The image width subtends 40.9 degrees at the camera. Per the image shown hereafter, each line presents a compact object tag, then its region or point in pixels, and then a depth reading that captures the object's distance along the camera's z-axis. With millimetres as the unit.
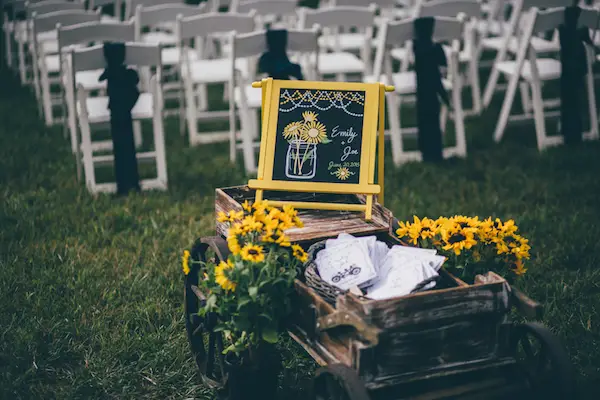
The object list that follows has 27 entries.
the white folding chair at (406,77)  5934
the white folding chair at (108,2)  8188
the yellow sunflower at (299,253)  2906
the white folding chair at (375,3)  7469
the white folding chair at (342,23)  6458
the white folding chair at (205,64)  6160
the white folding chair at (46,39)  6457
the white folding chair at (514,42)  6645
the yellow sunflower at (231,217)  2977
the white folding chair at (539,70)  6234
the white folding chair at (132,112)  5266
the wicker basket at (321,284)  2820
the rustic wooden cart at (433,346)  2571
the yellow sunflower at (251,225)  2883
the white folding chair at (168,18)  6816
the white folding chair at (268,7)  7086
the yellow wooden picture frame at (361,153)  3498
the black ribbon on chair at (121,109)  5289
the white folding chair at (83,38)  5531
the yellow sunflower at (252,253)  2797
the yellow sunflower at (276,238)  2898
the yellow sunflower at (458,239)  2932
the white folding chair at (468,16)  6617
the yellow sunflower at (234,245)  2877
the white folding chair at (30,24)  7168
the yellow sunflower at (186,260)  3093
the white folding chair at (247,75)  5703
